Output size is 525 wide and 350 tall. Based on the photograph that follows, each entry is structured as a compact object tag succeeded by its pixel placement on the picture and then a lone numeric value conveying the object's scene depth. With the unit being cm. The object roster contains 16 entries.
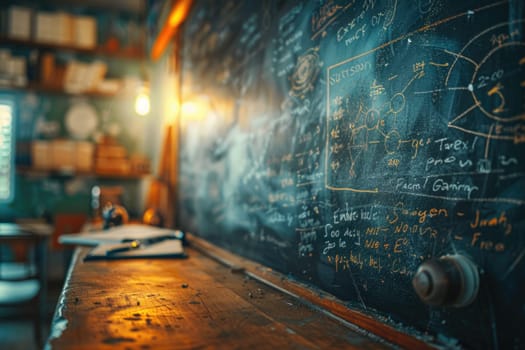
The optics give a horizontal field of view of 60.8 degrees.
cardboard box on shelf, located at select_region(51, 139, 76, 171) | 598
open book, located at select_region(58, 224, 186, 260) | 247
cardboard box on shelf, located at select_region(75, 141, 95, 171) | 607
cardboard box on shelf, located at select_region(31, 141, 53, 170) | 589
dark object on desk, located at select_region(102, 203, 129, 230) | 380
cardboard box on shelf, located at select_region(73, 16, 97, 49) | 616
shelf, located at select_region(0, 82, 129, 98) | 588
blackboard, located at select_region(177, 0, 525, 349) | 90
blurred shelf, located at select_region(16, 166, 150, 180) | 587
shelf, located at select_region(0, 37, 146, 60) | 592
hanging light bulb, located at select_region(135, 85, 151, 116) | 491
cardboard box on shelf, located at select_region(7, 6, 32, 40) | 581
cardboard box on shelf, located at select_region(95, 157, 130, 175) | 615
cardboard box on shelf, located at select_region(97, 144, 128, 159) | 614
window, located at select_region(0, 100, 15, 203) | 607
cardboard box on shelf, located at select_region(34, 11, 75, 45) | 594
